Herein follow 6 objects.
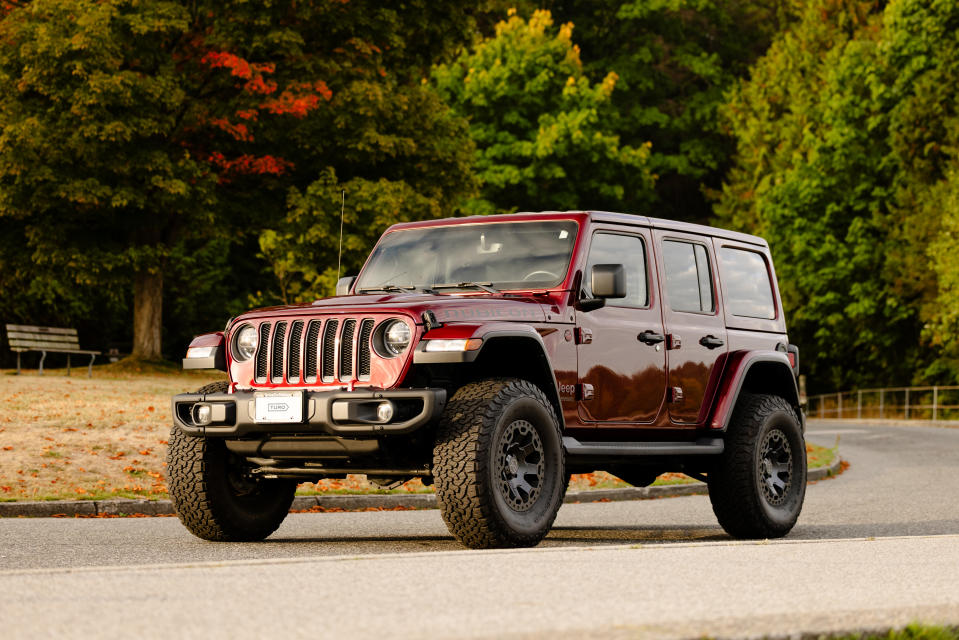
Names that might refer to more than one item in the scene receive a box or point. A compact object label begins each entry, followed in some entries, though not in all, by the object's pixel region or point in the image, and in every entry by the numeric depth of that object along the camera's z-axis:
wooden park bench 28.39
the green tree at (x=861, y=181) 41.47
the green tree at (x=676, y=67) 52.66
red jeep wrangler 8.88
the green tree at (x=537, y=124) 45.78
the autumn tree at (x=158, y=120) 27.69
